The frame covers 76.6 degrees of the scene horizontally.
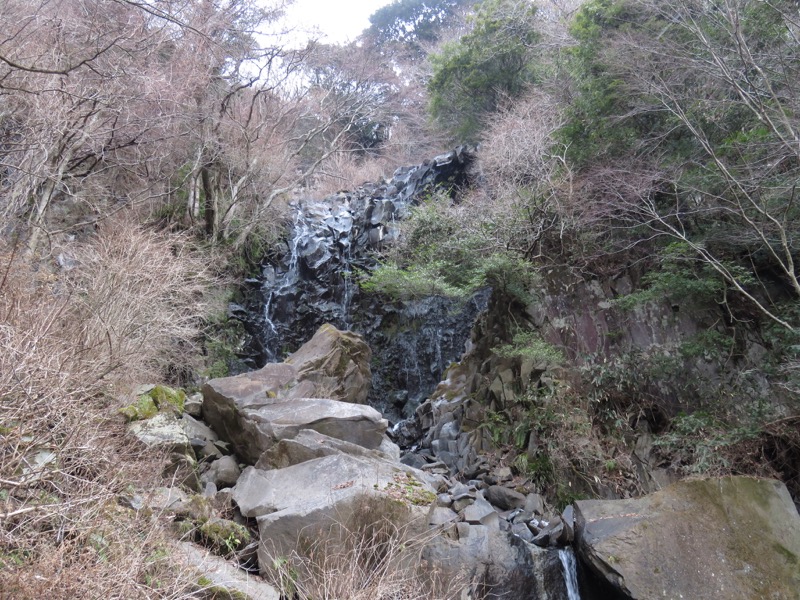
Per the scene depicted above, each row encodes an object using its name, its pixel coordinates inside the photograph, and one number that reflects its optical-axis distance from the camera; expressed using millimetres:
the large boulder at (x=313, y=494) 4531
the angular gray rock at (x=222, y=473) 6219
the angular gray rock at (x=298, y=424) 6543
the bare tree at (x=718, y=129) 6754
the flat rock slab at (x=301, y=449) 5824
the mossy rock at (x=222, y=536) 4527
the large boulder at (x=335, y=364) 9117
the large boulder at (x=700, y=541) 4699
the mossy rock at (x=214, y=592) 3557
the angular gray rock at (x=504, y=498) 7258
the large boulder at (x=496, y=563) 5262
